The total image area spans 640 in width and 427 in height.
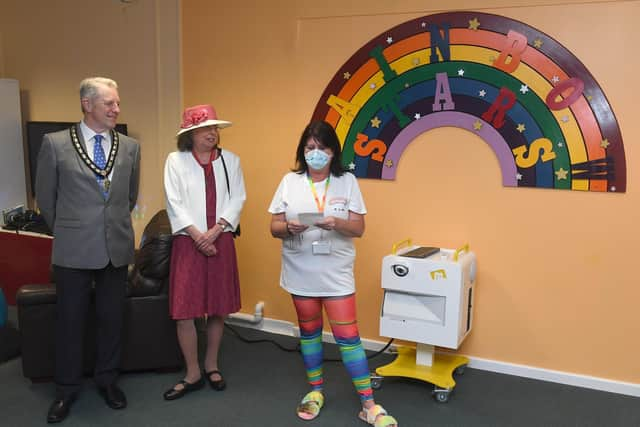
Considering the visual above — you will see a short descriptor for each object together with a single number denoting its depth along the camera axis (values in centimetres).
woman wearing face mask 279
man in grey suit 280
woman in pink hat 301
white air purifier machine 310
